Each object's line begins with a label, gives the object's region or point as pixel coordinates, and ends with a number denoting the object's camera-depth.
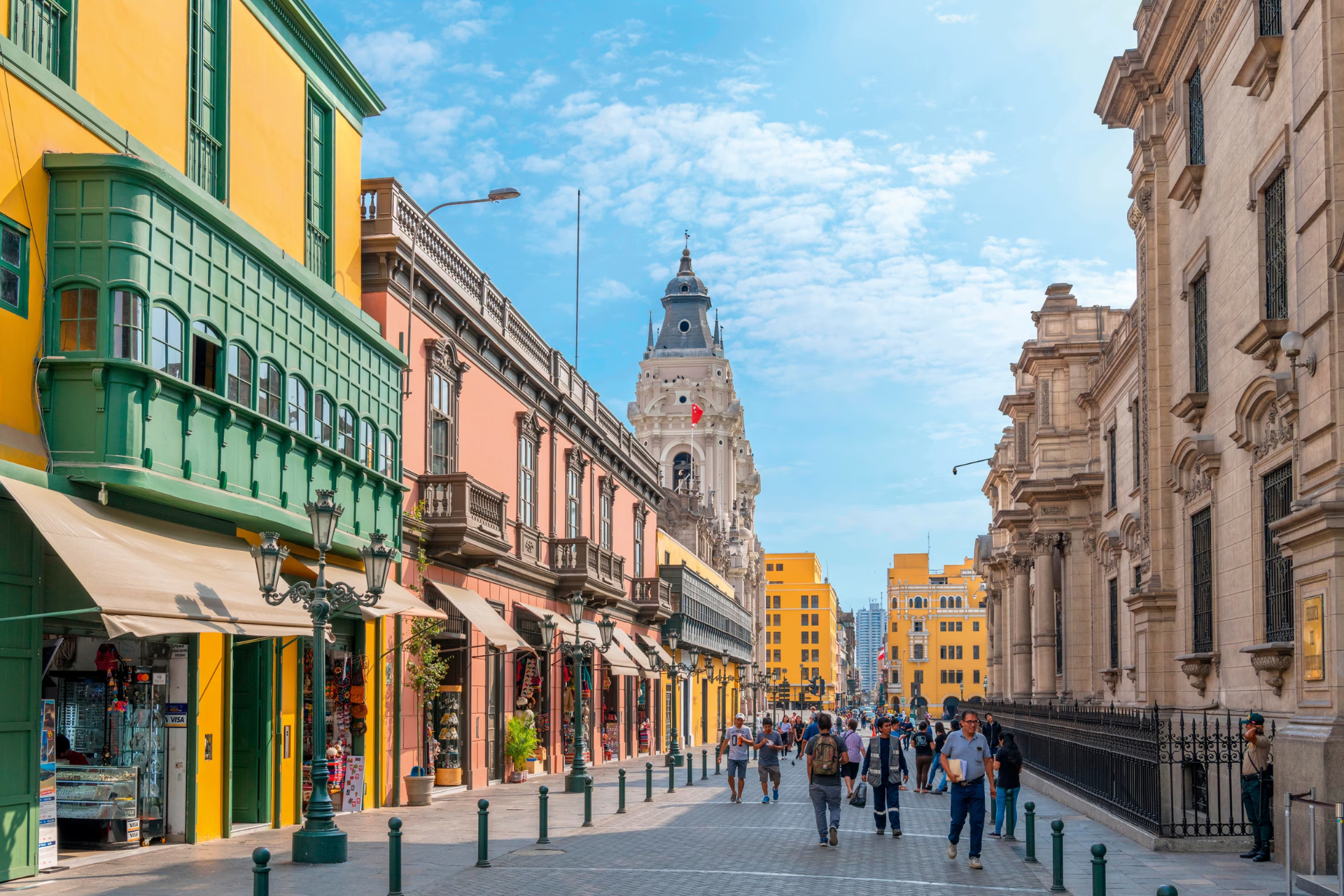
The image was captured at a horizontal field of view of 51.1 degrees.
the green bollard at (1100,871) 10.91
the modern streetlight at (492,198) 25.91
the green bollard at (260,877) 9.81
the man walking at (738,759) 26.97
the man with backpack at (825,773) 18.17
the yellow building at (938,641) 147.00
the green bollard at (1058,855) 13.39
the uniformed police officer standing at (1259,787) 15.88
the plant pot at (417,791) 24.83
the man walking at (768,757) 26.31
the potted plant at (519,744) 31.55
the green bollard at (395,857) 12.85
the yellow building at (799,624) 182.88
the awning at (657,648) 50.08
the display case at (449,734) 28.28
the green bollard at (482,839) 15.71
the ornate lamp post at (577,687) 27.03
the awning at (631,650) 43.19
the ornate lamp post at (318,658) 15.55
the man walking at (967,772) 16.19
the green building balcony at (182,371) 14.43
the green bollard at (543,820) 17.61
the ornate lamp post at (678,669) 37.85
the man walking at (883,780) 19.75
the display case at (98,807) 16.44
